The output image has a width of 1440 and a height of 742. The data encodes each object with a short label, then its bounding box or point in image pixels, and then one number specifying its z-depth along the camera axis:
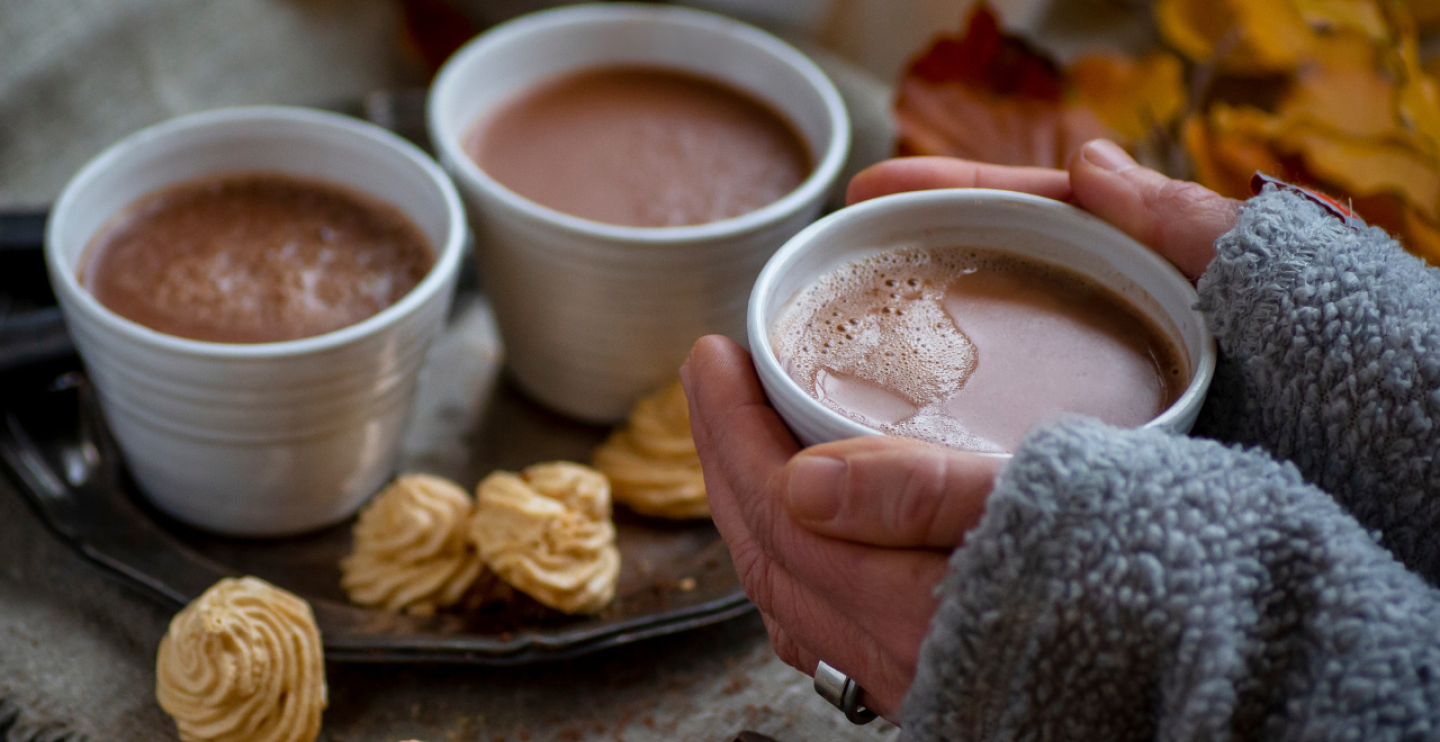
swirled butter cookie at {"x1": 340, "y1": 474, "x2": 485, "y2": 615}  0.67
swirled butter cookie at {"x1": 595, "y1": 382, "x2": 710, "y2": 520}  0.69
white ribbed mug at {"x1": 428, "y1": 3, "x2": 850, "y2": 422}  0.69
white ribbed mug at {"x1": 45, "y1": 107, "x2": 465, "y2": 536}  0.65
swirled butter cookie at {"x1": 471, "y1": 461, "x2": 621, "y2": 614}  0.66
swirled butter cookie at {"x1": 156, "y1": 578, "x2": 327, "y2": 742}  0.63
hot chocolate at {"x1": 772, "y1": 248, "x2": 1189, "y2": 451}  0.60
